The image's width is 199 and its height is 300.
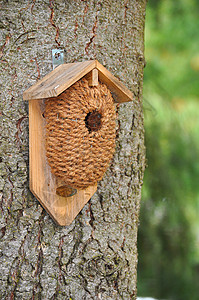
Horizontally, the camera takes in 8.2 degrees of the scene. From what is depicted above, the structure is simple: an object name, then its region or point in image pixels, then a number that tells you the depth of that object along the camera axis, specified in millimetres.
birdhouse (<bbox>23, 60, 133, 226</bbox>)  2321
